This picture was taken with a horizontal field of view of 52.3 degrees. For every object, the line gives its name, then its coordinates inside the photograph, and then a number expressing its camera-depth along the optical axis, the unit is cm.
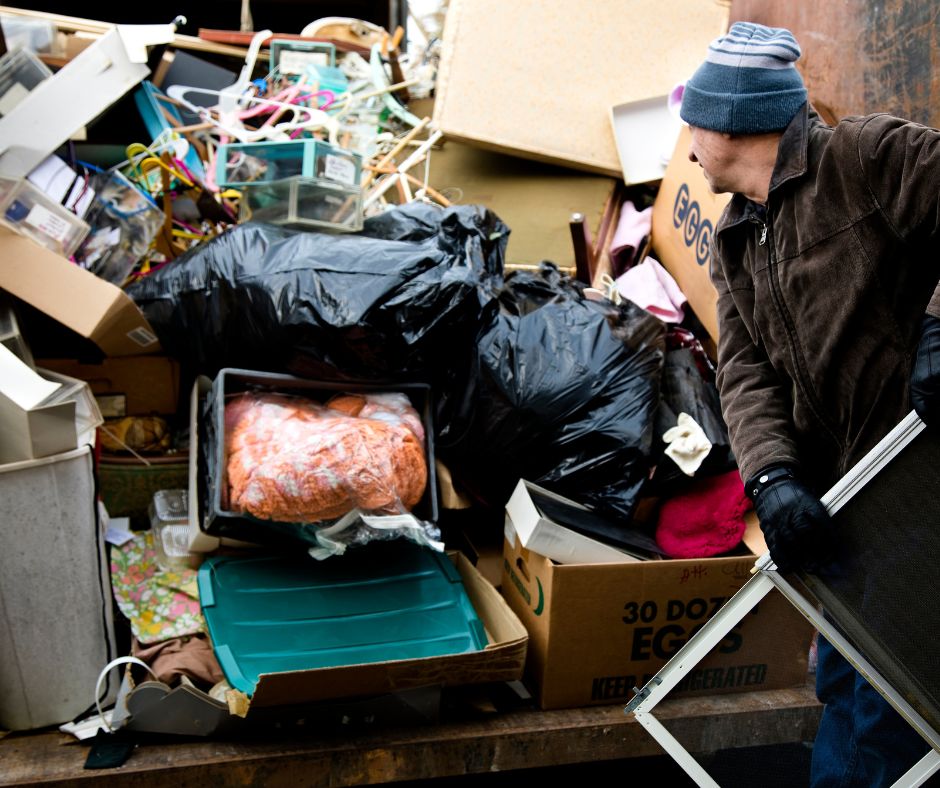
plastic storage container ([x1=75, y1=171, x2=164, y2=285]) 279
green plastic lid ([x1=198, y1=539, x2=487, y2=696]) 220
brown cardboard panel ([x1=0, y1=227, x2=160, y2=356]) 235
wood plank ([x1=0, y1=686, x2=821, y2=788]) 199
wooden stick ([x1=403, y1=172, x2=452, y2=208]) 349
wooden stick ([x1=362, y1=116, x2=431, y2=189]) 363
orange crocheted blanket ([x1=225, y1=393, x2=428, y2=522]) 221
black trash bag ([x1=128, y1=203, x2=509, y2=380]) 241
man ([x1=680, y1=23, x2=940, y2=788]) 138
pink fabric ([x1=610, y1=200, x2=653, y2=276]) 326
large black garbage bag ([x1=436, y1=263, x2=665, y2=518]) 243
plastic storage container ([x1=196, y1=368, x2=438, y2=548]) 232
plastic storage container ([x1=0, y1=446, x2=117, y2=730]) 204
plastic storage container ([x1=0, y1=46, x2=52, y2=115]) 292
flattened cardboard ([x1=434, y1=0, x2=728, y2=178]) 342
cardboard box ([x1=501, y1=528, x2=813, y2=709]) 223
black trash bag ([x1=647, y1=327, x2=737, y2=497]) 246
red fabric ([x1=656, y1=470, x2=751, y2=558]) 238
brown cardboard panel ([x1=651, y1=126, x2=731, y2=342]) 279
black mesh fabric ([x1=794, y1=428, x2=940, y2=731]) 120
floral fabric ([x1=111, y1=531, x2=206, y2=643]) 228
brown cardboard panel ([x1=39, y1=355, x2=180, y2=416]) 263
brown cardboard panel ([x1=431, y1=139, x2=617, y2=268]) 330
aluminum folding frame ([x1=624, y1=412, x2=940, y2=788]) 125
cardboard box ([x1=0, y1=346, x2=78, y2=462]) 196
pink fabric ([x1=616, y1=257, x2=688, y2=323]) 292
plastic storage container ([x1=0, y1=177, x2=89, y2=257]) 260
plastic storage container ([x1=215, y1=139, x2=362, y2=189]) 304
